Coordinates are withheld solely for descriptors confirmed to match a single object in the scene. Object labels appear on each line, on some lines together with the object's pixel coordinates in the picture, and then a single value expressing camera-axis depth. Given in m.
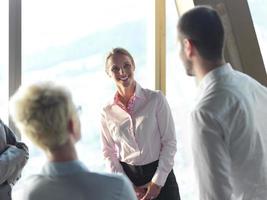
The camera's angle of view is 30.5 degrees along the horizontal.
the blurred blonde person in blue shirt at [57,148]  1.55
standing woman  3.05
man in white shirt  1.79
